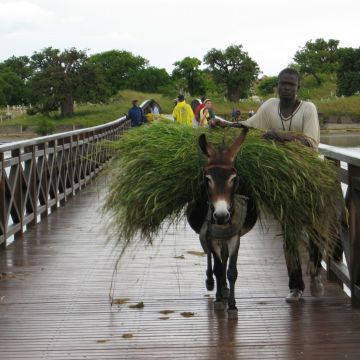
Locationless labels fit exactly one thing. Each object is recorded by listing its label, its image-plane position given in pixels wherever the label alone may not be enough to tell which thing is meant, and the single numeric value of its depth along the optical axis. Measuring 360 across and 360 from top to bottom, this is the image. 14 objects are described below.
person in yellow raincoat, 15.50
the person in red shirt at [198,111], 14.76
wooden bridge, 5.14
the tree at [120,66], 99.25
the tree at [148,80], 96.81
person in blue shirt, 19.95
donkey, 5.39
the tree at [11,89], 102.44
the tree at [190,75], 83.12
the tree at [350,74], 79.69
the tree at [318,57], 85.94
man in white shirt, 6.07
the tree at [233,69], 77.62
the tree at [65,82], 66.44
